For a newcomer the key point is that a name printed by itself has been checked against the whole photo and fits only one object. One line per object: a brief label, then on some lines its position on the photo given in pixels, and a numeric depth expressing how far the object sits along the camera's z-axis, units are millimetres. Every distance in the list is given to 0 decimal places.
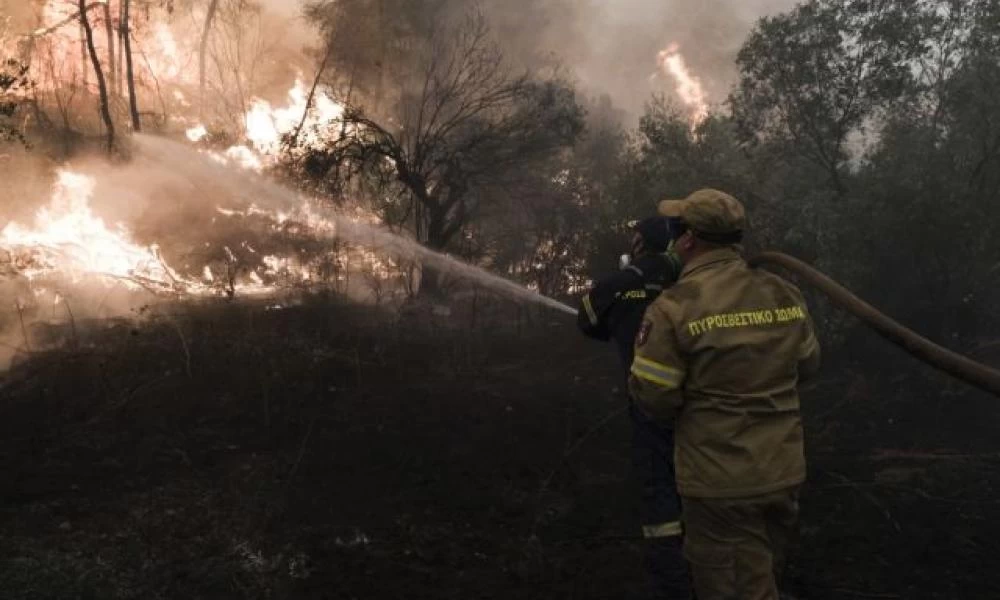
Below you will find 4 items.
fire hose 2523
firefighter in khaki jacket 2695
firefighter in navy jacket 3736
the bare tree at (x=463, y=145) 15836
